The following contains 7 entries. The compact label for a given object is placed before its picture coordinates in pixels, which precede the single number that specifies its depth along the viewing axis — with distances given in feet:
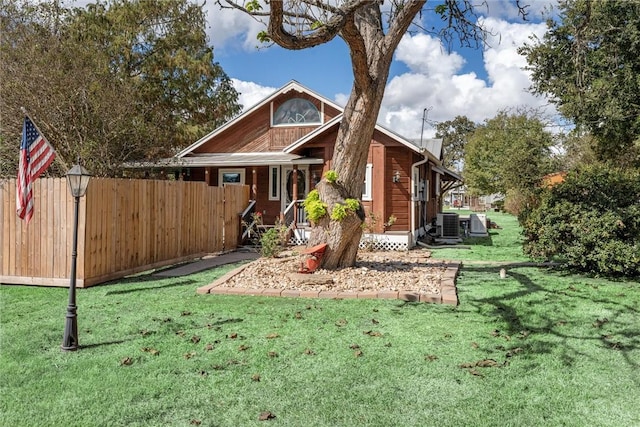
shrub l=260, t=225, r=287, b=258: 32.94
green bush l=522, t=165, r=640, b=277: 26.63
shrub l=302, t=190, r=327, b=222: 26.25
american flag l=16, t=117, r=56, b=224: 21.03
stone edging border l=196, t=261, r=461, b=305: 21.22
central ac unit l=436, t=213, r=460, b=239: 56.80
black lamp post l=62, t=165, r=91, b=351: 14.61
